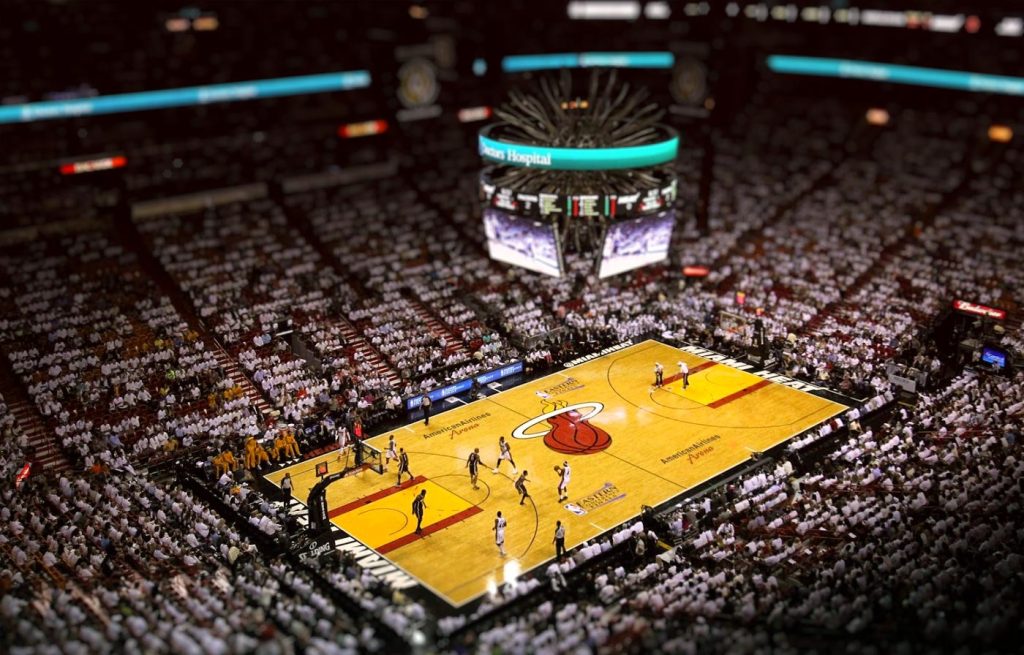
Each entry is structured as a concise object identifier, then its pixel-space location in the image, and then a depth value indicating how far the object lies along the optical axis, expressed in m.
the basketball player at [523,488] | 29.20
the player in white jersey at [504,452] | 30.94
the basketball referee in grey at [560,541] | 26.67
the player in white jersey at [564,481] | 29.69
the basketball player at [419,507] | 28.14
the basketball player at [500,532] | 27.20
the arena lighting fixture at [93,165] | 47.25
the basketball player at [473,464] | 30.67
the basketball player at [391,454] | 31.48
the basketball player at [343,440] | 32.94
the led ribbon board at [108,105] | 45.38
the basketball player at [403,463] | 30.92
